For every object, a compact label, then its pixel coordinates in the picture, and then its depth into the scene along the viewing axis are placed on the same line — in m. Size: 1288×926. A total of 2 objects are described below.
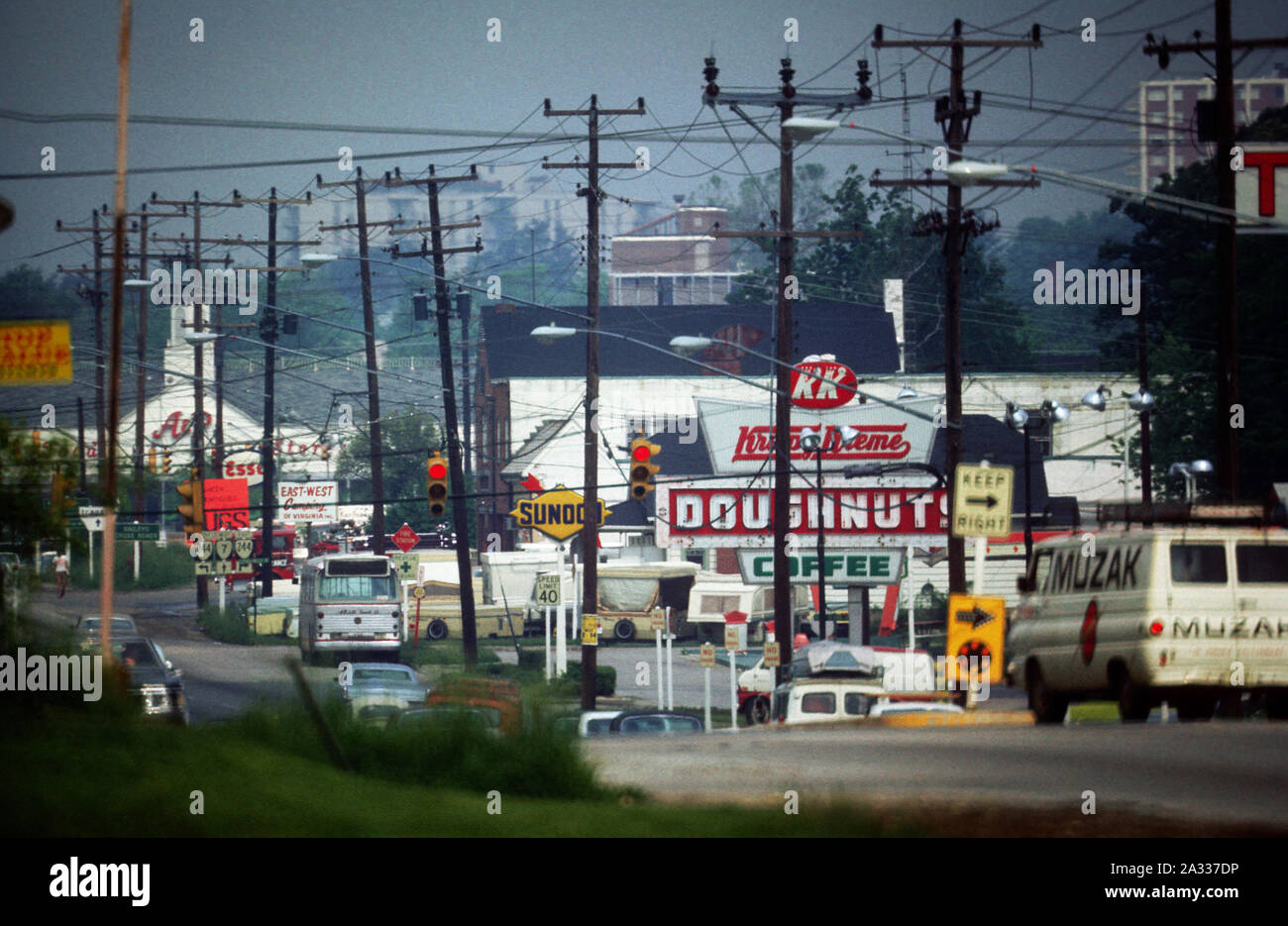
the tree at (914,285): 77.19
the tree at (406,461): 83.50
